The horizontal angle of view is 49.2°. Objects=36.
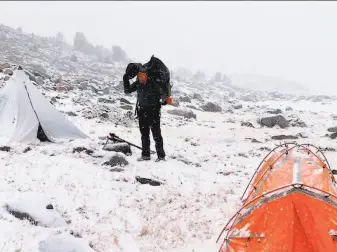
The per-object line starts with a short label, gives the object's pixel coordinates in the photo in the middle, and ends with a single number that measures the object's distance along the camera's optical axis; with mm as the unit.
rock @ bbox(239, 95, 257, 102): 61656
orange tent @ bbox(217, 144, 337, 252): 5543
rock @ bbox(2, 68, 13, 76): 27016
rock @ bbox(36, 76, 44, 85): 29812
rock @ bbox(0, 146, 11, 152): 9906
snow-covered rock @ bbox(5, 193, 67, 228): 6176
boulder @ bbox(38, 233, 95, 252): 5409
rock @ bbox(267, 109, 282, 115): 30950
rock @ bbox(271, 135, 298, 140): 19486
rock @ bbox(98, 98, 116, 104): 27242
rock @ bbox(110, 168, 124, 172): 9648
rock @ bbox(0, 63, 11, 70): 31856
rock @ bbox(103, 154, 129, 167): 10000
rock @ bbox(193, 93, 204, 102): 45812
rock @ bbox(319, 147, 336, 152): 16005
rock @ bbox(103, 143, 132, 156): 11312
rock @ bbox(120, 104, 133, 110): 25027
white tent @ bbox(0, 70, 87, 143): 11352
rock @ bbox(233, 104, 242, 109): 41531
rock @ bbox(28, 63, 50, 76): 48750
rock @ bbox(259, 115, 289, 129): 25250
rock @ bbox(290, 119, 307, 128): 25650
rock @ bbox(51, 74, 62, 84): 34172
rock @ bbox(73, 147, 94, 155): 10865
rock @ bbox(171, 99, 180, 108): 32316
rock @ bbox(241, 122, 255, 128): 24803
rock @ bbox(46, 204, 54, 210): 6582
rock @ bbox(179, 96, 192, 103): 39844
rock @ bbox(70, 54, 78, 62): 85600
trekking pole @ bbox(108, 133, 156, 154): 12172
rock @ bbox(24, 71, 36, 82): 29284
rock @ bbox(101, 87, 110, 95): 35322
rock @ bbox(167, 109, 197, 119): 27184
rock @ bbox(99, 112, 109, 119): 19903
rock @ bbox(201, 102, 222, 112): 35000
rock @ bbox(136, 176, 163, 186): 9197
